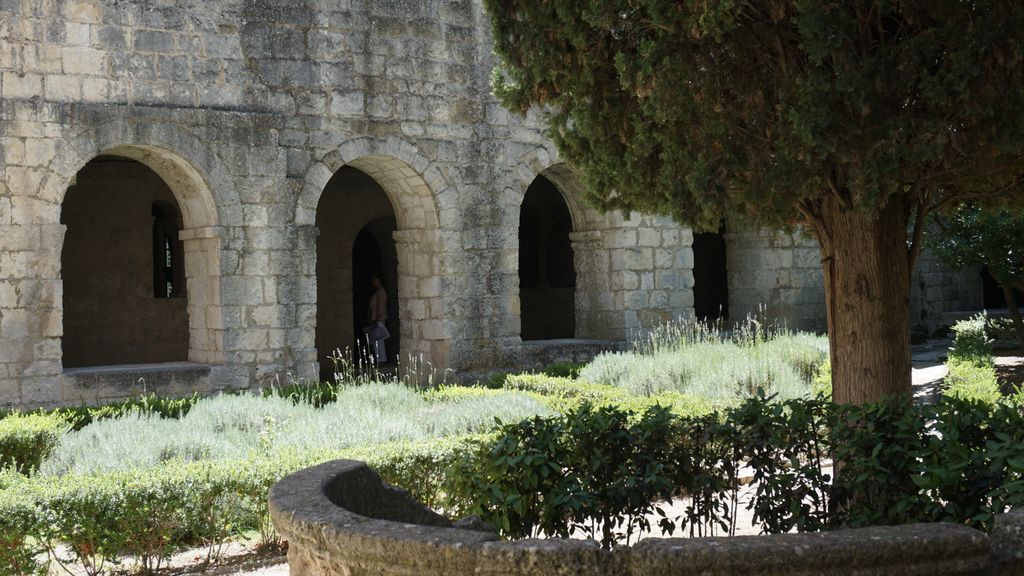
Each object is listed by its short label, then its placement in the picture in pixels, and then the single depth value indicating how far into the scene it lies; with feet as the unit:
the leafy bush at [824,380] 28.12
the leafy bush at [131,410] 25.77
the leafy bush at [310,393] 28.63
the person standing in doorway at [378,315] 45.29
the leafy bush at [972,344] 35.20
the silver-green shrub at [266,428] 21.57
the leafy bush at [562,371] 34.45
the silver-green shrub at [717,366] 30.19
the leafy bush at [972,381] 26.30
